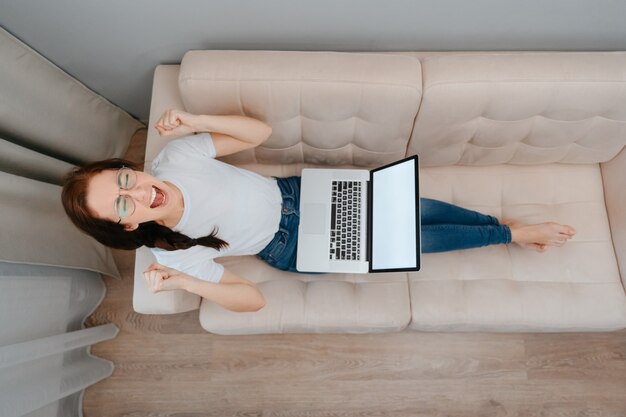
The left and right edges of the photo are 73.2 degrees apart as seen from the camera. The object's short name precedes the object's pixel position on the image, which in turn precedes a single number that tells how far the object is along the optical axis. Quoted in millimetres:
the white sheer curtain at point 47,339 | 1375
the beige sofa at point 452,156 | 1307
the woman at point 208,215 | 1115
